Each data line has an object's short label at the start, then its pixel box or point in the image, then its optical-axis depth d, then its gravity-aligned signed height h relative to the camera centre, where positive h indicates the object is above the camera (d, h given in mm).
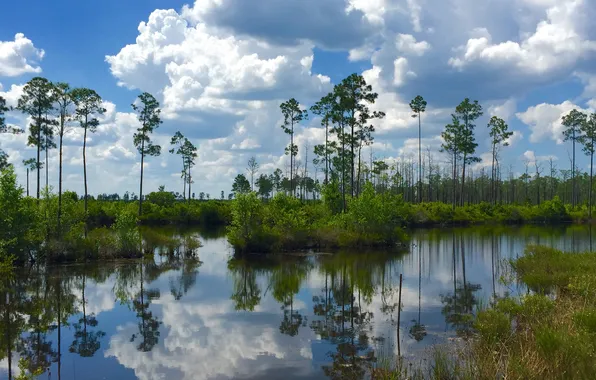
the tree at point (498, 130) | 70000 +10514
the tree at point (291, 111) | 54219 +10236
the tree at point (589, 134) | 64938 +9318
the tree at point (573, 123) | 64875 +10817
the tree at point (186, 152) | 78562 +8115
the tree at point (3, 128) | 34781 +5385
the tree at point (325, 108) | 44500 +8882
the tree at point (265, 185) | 108562 +4042
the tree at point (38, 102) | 35469 +7359
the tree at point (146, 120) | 55700 +9386
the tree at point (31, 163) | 49609 +3999
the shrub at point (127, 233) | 29234 -1909
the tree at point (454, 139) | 66312 +8806
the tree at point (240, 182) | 102062 +4287
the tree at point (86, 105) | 39281 +8031
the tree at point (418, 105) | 63750 +12896
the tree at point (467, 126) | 65562 +10411
